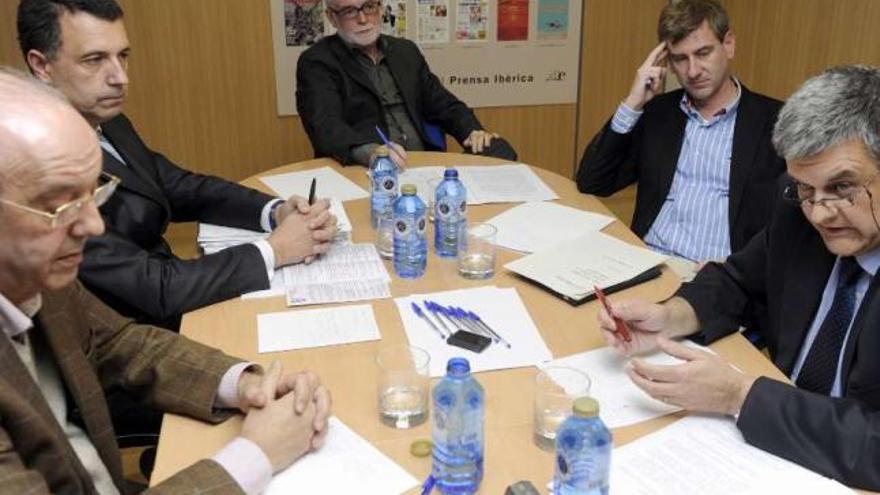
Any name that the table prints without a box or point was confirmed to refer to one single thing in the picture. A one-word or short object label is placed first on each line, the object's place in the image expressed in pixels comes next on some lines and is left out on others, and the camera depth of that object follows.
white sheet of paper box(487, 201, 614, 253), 2.25
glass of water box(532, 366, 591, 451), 1.37
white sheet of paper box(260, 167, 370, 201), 2.65
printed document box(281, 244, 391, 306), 1.92
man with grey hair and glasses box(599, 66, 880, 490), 1.32
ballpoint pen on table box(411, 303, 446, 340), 1.74
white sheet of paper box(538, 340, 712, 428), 1.44
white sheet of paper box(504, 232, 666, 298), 1.95
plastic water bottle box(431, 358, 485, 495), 1.24
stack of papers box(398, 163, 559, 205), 2.62
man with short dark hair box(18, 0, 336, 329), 1.90
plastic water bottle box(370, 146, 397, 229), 2.34
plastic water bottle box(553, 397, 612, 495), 1.15
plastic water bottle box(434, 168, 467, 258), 2.14
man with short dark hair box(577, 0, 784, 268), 2.57
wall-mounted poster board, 4.18
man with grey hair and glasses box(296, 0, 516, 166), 3.16
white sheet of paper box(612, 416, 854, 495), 1.25
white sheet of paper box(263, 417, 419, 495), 1.26
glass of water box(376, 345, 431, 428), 1.43
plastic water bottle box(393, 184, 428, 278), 2.01
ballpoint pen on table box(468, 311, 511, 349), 1.70
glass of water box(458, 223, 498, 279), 2.04
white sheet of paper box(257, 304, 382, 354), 1.72
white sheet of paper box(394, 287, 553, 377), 1.63
